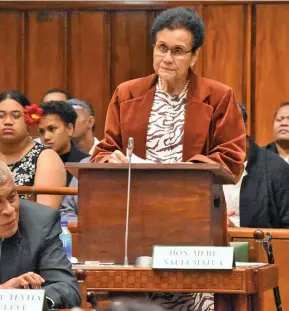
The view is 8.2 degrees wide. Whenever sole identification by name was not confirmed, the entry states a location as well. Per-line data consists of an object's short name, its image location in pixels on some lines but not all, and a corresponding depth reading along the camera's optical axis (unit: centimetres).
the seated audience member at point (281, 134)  1404
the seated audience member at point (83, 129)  1489
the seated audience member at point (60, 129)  1327
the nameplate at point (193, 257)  712
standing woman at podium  794
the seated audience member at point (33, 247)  691
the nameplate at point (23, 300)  577
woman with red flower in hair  1112
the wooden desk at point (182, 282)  717
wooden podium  751
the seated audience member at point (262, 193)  1186
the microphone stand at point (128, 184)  738
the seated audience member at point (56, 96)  1475
